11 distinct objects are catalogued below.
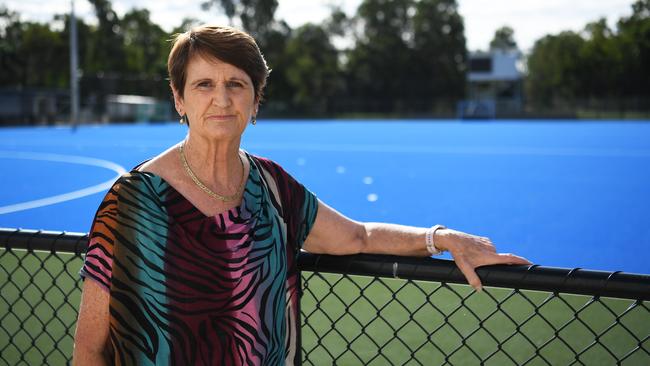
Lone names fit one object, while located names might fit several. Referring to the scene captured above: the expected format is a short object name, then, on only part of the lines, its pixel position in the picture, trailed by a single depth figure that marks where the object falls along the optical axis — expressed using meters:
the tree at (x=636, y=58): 65.31
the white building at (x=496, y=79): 62.15
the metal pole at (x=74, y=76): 39.03
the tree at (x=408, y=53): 76.00
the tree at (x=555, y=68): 69.91
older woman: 2.07
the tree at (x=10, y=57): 63.09
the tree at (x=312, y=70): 70.87
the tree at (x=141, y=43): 75.19
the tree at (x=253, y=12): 77.19
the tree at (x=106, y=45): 71.12
